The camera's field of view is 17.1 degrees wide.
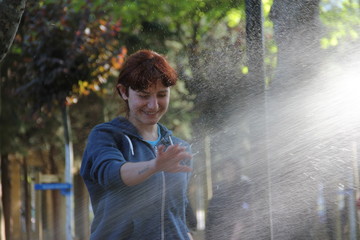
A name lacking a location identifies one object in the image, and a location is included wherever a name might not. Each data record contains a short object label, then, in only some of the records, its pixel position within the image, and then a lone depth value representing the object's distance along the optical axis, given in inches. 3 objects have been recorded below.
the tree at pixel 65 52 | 653.0
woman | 187.7
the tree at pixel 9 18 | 308.6
